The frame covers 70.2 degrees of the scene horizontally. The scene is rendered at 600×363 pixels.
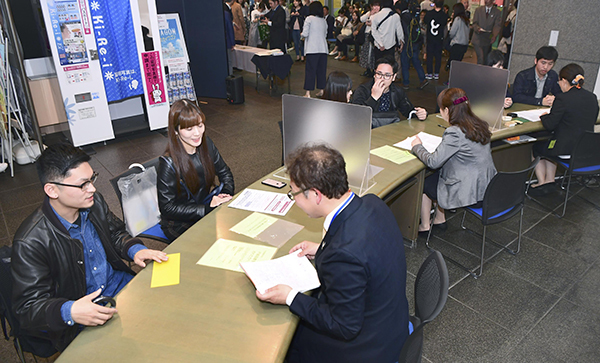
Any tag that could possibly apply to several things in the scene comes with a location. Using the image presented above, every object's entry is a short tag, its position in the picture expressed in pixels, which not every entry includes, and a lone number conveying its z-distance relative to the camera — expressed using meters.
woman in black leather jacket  2.53
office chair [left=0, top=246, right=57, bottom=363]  1.76
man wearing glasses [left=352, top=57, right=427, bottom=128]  3.85
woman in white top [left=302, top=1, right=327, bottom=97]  7.13
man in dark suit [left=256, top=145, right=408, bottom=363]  1.47
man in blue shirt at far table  4.29
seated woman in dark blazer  3.68
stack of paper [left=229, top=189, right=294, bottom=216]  2.43
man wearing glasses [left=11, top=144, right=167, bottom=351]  1.64
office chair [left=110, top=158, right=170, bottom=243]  2.49
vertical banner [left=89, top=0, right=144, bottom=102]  4.99
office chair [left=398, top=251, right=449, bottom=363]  1.57
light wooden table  1.47
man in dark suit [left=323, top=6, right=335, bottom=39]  11.46
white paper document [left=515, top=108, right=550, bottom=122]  3.99
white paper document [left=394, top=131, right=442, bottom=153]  3.31
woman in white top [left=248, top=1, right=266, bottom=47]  10.36
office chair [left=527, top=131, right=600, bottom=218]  3.47
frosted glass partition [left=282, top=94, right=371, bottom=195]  2.51
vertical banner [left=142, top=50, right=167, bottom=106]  5.55
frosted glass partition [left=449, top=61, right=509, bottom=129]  3.54
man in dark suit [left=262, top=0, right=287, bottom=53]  9.16
